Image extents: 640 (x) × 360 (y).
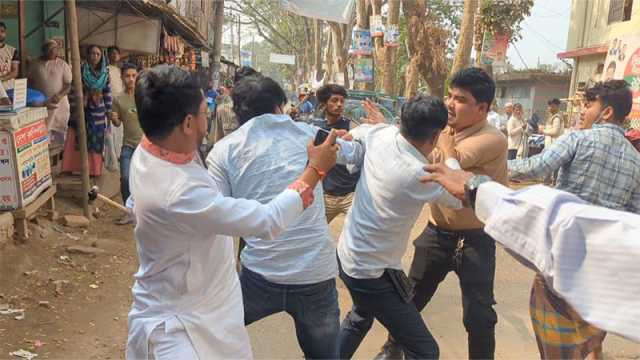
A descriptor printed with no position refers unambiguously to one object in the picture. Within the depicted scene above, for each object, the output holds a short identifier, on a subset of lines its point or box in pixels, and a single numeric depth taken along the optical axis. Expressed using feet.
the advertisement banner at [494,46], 36.45
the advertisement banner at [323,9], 30.50
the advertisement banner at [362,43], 42.27
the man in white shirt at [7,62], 19.36
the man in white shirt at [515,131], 37.06
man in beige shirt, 10.44
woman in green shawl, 22.57
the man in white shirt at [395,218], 8.86
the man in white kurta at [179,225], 5.91
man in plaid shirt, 9.66
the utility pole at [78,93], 18.55
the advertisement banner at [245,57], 113.61
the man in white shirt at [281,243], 8.30
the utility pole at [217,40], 44.53
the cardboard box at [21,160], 15.47
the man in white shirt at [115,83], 24.07
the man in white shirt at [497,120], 38.26
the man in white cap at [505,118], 40.55
